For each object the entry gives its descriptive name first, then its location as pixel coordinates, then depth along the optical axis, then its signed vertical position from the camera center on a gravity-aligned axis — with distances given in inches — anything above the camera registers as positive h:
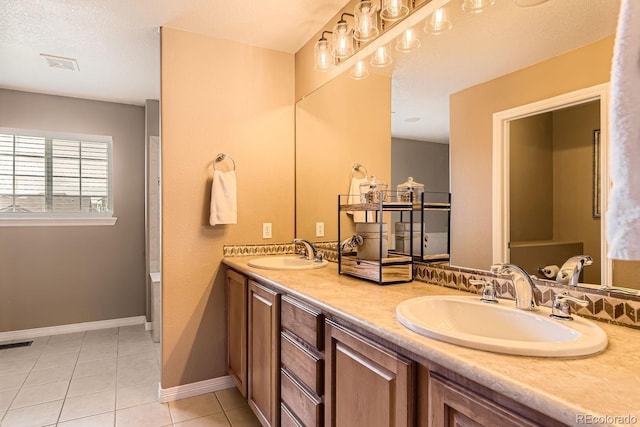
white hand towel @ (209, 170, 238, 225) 92.9 +3.4
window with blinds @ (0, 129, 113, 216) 137.7 +14.9
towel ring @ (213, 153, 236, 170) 97.7 +14.6
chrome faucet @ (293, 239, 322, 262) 94.1 -10.0
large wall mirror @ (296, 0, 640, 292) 46.7 +21.6
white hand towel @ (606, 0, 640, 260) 19.5 +3.9
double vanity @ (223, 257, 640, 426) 26.4 -13.5
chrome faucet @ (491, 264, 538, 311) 43.4 -9.0
